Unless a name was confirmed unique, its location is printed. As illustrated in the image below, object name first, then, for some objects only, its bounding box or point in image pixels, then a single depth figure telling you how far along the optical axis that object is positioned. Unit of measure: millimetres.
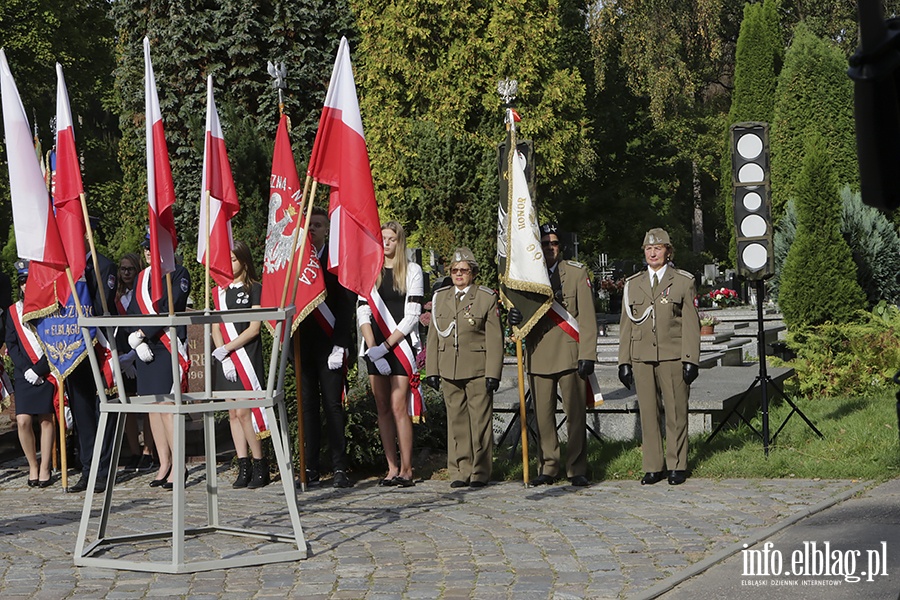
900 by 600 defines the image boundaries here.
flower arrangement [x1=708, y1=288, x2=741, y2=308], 29683
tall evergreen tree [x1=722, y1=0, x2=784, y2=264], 38406
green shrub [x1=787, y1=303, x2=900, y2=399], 14711
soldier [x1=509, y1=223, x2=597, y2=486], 9391
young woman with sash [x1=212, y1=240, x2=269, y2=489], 9555
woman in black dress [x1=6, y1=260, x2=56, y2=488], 10516
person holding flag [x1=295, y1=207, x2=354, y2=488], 9586
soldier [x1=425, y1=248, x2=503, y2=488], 9438
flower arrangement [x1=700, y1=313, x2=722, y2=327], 18484
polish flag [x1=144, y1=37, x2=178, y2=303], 6711
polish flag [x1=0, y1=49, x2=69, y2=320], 7008
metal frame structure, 6641
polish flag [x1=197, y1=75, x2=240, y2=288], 7539
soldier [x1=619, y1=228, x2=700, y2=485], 9359
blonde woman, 9453
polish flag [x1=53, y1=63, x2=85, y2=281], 7148
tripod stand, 10180
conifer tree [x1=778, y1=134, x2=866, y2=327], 15961
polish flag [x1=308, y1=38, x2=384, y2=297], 7566
